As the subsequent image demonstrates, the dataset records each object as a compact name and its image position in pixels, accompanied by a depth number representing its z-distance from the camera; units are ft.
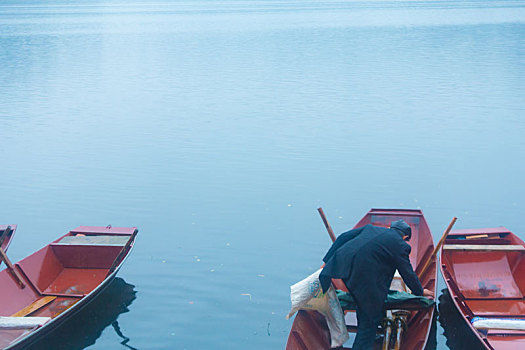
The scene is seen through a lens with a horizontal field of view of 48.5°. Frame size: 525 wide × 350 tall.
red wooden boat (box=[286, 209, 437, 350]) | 25.36
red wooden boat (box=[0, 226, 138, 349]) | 28.43
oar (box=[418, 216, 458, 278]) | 31.58
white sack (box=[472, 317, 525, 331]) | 26.73
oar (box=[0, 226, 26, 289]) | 33.14
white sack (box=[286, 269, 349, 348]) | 25.84
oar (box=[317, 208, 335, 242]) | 32.14
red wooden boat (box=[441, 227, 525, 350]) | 29.07
